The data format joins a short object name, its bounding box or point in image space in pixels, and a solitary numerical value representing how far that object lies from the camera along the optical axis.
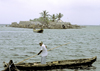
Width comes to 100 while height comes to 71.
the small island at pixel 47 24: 98.35
